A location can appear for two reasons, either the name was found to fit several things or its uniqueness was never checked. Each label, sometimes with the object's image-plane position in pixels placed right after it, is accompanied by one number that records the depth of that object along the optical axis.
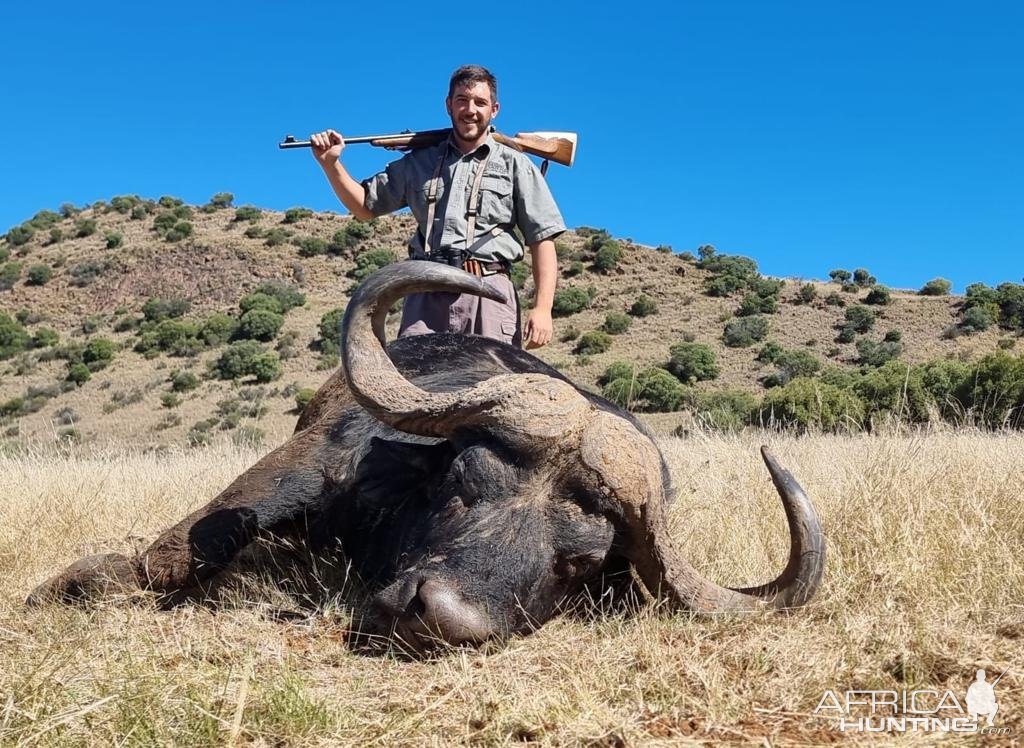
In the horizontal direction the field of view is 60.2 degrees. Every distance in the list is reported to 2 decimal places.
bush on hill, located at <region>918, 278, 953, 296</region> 44.75
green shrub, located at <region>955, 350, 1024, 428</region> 15.28
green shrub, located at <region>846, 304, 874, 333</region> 38.31
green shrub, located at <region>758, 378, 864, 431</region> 15.40
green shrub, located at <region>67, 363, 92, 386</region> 38.19
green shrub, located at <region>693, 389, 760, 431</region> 22.39
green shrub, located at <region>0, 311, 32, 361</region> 42.91
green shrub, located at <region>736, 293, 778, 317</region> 42.12
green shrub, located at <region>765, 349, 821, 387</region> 31.23
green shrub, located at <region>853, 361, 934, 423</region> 17.33
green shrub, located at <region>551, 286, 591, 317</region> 43.47
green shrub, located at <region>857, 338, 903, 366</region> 33.44
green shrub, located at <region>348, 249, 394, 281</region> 50.49
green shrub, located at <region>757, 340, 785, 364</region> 34.16
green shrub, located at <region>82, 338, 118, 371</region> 40.08
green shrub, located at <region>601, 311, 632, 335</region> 40.12
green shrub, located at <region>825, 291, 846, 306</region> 43.16
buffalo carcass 3.20
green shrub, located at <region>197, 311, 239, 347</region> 42.91
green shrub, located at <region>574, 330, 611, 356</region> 37.00
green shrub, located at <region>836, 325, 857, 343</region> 37.22
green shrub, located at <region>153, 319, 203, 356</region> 41.56
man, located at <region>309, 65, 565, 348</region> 5.71
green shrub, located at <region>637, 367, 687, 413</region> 25.45
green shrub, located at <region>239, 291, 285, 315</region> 44.78
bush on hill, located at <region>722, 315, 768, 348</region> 37.00
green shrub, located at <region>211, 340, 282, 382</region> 37.19
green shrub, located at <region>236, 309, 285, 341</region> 42.25
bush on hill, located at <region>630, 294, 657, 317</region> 43.66
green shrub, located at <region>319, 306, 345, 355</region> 39.91
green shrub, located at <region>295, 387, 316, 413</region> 29.93
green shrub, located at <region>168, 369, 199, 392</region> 36.44
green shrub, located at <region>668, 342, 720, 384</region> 32.53
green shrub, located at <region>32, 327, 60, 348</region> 43.94
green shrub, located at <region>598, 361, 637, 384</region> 29.55
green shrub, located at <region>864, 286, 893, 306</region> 42.41
